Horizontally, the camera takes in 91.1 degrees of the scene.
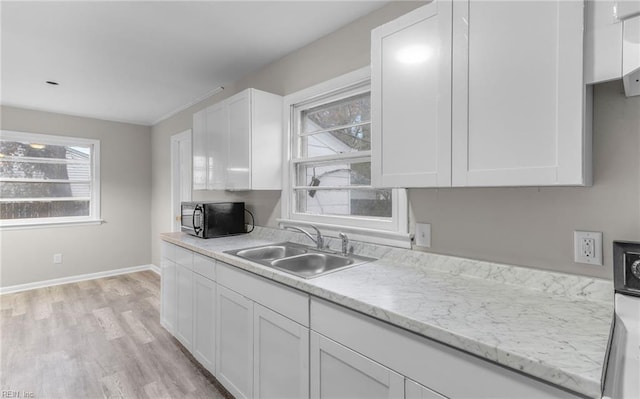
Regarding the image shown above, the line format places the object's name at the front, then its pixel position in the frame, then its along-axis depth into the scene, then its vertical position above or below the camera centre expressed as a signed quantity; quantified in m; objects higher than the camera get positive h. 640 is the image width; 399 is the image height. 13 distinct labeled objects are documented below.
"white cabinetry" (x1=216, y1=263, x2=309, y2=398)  1.47 -0.75
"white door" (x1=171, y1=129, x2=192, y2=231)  4.20 +0.36
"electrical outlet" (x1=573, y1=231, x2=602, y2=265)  1.18 -0.19
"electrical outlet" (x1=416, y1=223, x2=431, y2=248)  1.70 -0.20
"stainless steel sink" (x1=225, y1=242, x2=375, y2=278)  1.91 -0.39
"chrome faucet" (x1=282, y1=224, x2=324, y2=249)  2.19 -0.29
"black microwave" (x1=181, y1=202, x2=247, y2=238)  2.67 -0.18
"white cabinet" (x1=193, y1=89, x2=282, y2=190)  2.49 +0.48
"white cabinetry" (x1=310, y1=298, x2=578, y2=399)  0.84 -0.51
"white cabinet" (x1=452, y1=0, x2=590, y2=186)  0.99 +0.36
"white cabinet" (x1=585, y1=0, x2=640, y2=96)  0.89 +0.47
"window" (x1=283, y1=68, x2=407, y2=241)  2.05 +0.27
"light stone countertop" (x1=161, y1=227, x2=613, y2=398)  0.80 -0.39
